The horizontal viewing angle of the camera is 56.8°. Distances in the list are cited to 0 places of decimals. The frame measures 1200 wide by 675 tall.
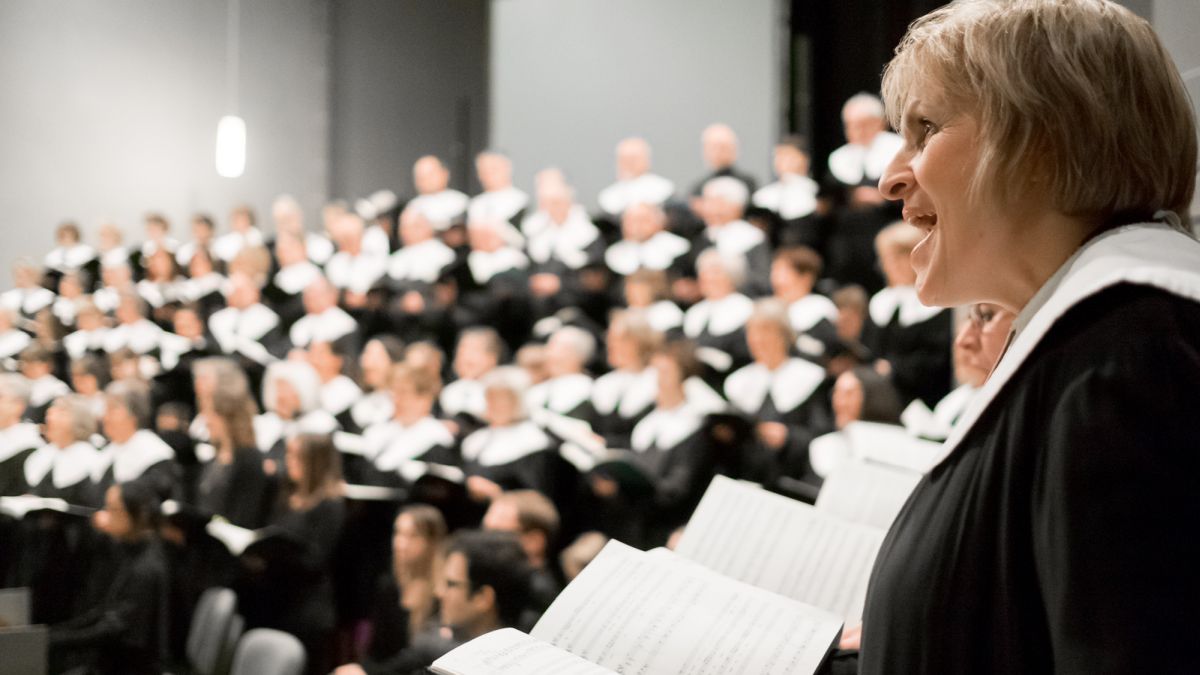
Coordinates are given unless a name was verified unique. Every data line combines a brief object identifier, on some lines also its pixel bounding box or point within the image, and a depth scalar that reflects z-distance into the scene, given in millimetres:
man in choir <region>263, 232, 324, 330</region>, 6809
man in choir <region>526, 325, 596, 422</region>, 5746
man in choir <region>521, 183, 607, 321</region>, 6461
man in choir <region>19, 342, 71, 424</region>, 4555
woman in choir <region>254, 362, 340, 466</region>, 5562
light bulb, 6180
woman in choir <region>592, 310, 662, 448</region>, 5441
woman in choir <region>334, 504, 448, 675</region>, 4328
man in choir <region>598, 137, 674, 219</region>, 7046
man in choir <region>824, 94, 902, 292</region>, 5484
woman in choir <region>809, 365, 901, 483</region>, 4516
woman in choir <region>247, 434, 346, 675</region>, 4543
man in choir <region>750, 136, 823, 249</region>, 5758
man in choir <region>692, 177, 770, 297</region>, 5762
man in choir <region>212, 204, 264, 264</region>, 6422
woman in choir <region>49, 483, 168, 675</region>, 4488
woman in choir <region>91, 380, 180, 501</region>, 4965
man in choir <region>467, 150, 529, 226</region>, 7371
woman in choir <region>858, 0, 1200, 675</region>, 612
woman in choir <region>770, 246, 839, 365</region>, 5223
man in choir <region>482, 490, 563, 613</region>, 4410
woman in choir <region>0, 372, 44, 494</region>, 4367
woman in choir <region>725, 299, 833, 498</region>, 4730
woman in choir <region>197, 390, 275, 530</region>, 5281
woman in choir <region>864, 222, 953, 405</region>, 4840
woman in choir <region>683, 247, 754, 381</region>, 5516
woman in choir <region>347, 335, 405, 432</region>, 6074
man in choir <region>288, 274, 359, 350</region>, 6672
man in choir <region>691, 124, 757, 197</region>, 6536
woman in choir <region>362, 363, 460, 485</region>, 5465
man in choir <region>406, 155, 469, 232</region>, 7480
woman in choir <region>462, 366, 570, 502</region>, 5016
